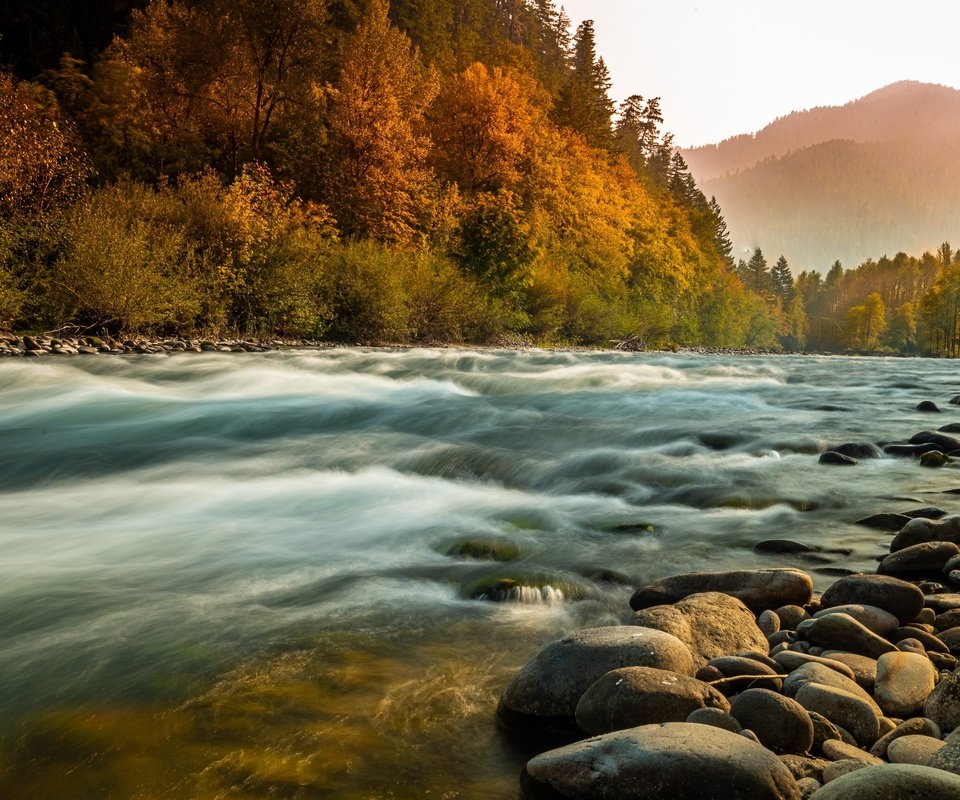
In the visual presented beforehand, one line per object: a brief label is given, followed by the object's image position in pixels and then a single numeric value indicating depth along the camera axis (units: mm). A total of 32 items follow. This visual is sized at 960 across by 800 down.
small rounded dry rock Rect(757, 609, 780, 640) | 4066
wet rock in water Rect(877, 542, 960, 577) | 4902
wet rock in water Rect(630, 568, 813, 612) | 4383
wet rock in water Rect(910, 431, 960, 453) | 9266
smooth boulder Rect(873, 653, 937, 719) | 3131
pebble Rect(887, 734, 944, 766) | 2551
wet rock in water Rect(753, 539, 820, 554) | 5696
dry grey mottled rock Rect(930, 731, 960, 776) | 2291
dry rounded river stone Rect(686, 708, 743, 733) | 2816
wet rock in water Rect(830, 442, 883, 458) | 9156
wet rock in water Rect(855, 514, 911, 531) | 6203
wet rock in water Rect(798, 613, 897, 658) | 3639
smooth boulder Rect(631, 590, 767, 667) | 3711
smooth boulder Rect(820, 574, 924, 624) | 4094
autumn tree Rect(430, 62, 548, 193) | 37531
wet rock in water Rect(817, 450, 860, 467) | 8750
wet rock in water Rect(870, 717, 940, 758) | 2783
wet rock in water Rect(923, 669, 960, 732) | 2840
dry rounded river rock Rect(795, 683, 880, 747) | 2934
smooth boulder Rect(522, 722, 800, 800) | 2400
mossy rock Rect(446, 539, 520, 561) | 5727
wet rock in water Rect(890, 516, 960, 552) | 5383
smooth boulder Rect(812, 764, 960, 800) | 2062
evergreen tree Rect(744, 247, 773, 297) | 130375
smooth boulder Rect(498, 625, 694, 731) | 3240
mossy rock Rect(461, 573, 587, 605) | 4762
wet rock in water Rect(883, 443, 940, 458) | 9086
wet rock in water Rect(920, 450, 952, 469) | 8481
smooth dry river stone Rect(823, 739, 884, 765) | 2693
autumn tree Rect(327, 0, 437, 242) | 31234
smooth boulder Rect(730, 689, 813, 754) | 2791
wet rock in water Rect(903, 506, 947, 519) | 6238
